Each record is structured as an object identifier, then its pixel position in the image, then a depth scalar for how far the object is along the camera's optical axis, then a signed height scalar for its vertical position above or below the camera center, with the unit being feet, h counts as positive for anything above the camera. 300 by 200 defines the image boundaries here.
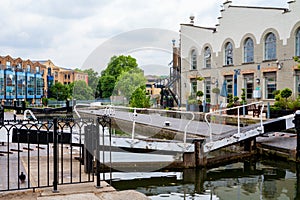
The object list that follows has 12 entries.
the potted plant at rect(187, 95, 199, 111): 65.71 -0.70
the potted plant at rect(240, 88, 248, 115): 62.31 +0.53
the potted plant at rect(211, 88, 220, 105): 73.59 +1.68
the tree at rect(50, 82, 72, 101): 171.89 +4.25
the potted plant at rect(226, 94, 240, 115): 54.85 -0.43
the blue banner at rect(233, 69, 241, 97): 70.19 +3.86
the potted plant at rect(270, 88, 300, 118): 43.92 -0.59
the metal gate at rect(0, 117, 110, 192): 15.10 -3.81
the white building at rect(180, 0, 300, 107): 58.29 +9.65
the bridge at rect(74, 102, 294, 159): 25.88 -3.17
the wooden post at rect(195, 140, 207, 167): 26.27 -4.16
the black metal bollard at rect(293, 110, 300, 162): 27.76 -2.29
